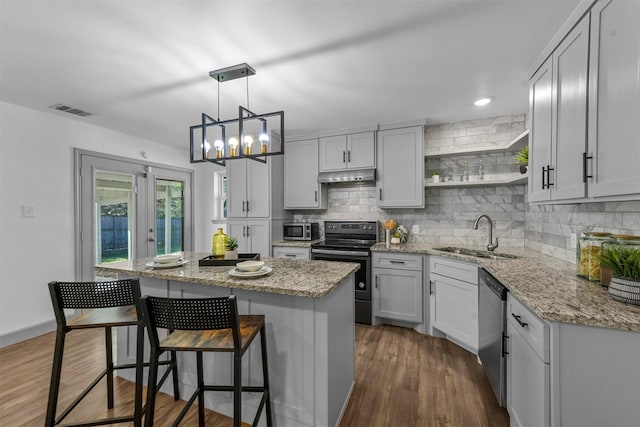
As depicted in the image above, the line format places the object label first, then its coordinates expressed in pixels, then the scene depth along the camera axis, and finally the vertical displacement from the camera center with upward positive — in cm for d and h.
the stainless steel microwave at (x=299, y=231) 389 -28
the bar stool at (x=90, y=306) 146 -50
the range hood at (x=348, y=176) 355 +46
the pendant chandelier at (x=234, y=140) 204 +54
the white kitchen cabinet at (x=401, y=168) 337 +53
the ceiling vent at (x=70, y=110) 296 +110
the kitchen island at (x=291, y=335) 156 -74
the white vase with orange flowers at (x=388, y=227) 354 -20
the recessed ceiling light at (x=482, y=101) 276 +110
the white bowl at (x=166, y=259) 207 -36
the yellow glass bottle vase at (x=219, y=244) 221 -27
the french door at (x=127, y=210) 351 +1
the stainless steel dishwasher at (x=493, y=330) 173 -82
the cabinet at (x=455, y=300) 250 -86
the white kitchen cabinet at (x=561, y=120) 146 +54
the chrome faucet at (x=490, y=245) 275 -34
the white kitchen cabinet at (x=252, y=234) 388 -33
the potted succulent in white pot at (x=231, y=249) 214 -30
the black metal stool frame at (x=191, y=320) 122 -49
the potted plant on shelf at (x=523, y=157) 252 +49
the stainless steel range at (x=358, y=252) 332 -50
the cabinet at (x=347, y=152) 362 +79
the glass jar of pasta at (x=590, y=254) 156 -25
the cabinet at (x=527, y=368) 119 -76
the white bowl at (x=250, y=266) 173 -34
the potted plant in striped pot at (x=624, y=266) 122 -25
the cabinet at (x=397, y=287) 310 -86
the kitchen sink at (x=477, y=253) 262 -43
